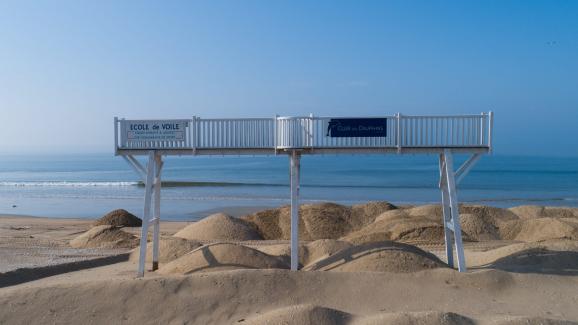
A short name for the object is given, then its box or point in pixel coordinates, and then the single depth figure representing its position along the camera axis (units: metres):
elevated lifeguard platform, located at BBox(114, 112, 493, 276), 14.42
